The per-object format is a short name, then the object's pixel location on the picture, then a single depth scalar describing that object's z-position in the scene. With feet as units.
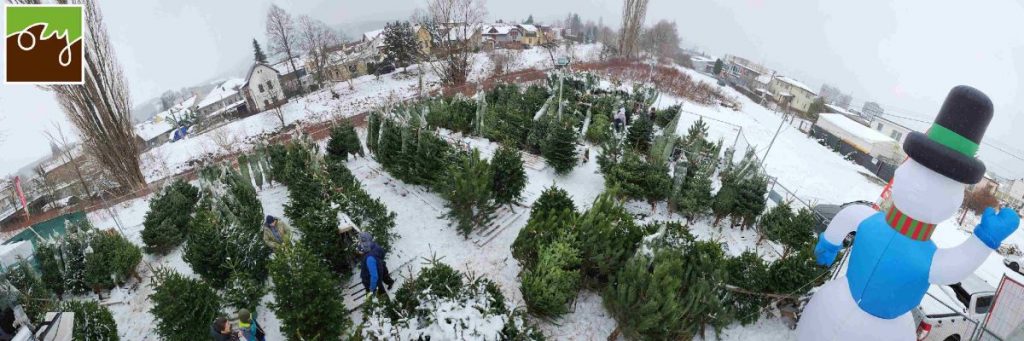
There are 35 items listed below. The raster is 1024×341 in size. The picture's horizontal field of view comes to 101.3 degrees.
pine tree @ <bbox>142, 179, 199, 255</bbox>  31.04
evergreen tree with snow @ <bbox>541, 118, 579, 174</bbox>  39.91
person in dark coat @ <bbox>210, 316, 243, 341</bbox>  20.23
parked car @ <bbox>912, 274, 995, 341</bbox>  22.87
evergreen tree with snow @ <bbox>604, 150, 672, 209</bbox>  35.88
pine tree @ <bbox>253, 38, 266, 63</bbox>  152.15
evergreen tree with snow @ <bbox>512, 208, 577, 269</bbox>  26.17
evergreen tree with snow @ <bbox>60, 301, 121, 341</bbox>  21.80
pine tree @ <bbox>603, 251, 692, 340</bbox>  20.62
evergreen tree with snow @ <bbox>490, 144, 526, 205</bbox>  33.63
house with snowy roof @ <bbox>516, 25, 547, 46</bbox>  208.82
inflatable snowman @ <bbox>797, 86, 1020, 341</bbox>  13.37
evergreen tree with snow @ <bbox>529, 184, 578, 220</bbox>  30.27
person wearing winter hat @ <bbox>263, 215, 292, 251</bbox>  26.73
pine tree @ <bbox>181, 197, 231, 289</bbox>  25.62
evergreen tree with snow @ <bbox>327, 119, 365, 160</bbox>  43.88
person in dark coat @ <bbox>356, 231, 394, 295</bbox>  24.34
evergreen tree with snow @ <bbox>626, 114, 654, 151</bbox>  47.70
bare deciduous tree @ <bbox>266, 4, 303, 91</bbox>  129.80
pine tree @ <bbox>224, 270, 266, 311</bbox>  23.72
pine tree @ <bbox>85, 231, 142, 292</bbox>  27.31
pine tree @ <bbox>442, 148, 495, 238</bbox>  30.27
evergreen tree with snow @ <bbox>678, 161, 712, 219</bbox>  35.01
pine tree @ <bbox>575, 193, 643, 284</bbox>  24.95
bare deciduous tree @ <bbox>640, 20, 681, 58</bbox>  191.93
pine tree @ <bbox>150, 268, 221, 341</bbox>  21.15
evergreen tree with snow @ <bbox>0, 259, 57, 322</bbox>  23.59
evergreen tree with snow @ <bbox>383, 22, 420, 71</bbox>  127.65
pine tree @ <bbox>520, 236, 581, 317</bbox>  23.44
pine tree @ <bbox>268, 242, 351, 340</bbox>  20.57
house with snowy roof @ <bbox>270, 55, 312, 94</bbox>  157.48
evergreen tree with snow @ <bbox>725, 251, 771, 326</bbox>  24.49
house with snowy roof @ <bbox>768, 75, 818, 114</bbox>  187.05
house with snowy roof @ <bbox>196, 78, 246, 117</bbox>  172.45
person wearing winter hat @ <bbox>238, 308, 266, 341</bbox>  20.19
